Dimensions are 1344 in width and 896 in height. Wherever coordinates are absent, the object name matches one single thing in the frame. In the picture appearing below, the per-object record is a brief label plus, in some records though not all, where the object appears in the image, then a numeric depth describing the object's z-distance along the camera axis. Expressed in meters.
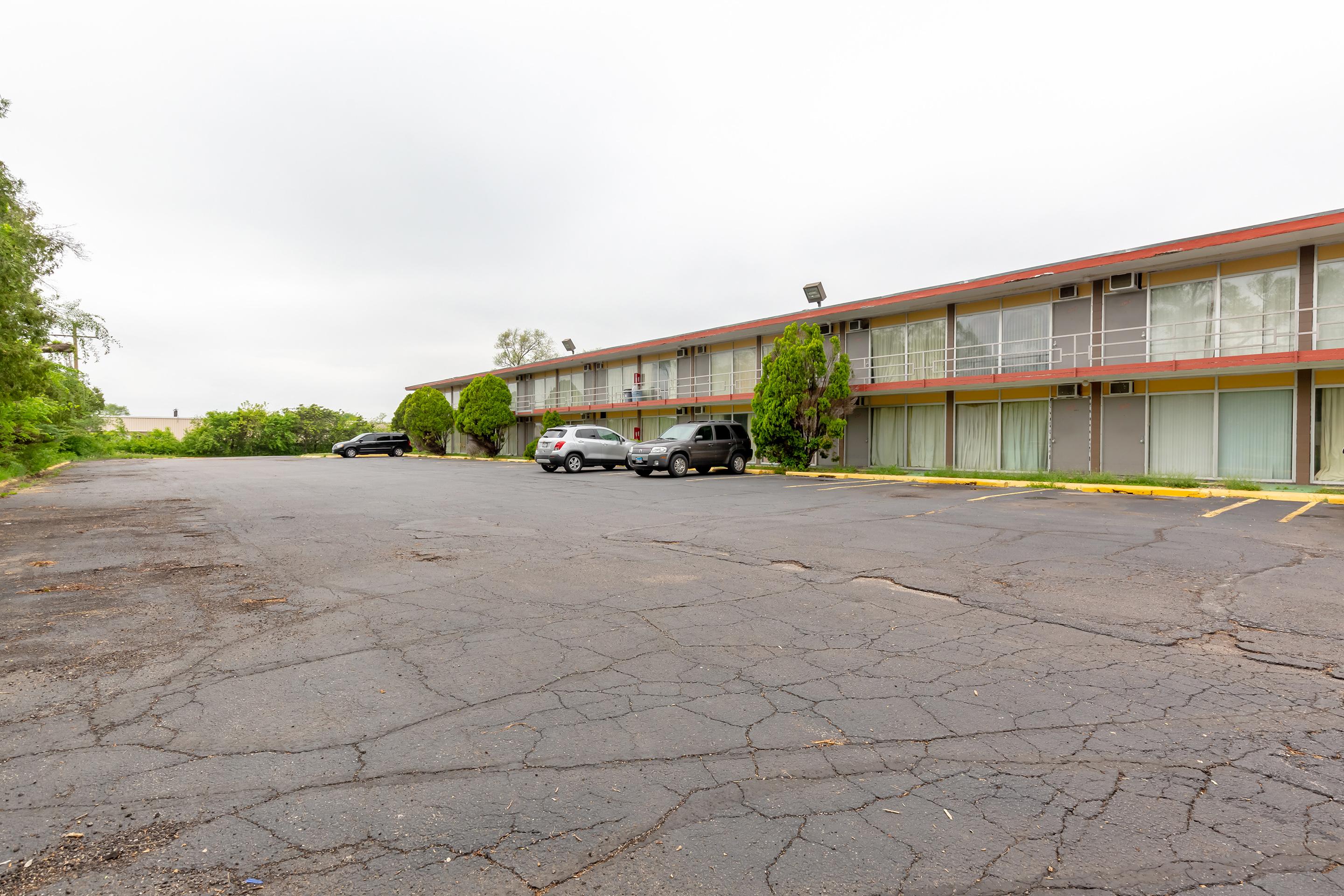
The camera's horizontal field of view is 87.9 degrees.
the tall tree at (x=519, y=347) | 65.00
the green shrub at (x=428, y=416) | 45.19
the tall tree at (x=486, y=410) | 40.41
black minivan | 45.84
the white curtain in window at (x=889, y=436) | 24.36
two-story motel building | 16.48
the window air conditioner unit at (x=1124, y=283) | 18.83
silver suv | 26.44
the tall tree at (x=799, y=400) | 22.98
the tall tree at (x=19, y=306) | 10.84
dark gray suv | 22.23
